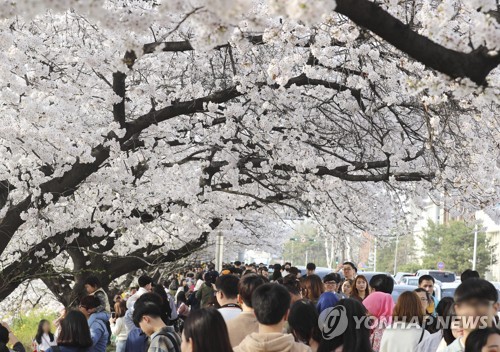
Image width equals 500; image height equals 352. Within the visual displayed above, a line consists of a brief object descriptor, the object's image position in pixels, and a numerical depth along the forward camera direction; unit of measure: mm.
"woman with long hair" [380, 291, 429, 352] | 6703
